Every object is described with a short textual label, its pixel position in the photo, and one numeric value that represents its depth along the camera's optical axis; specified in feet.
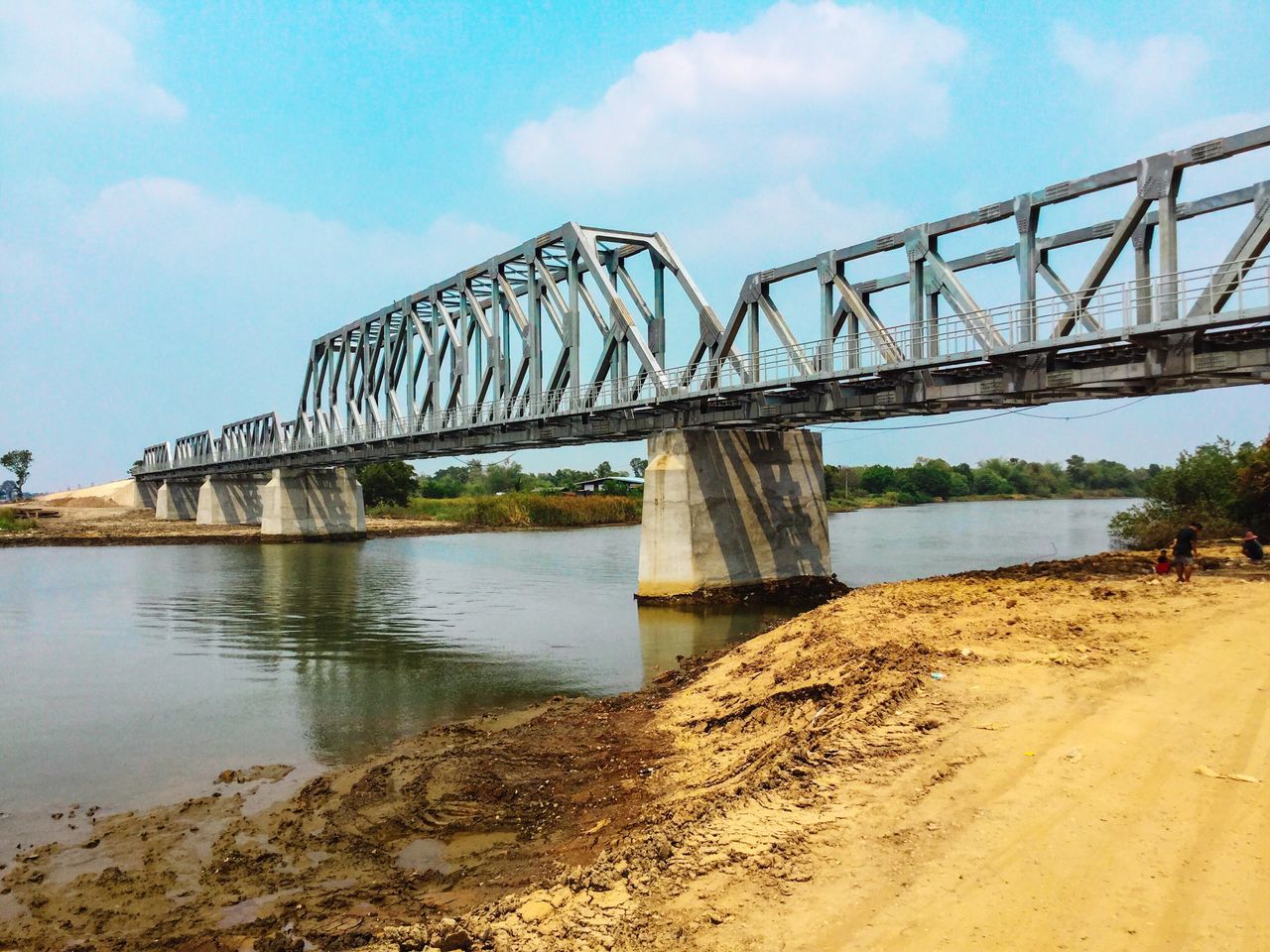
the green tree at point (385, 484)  369.30
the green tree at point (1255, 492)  98.89
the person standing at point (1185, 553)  52.95
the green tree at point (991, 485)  580.30
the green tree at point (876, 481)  515.50
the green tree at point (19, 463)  506.89
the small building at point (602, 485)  410.74
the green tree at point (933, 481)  532.32
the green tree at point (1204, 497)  103.91
